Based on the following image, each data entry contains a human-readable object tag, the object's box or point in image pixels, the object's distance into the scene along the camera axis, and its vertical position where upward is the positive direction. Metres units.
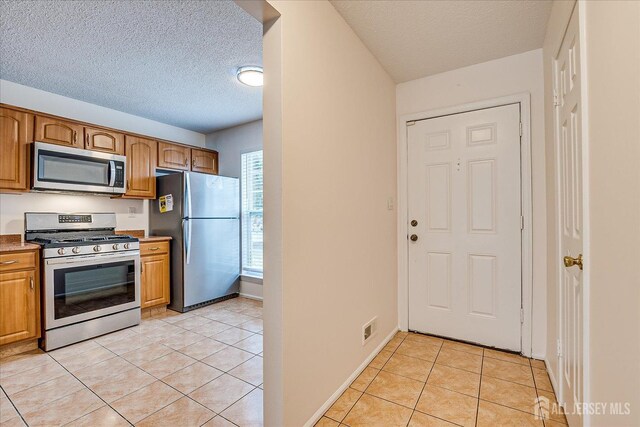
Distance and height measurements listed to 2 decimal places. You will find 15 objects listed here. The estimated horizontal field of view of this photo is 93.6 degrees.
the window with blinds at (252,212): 4.27 +0.02
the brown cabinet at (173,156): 3.89 +0.78
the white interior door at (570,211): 1.34 +0.00
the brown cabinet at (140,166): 3.56 +0.58
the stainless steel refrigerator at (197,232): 3.65 -0.23
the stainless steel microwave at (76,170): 2.79 +0.45
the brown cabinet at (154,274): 3.46 -0.71
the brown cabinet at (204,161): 4.31 +0.79
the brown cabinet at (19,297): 2.45 -0.69
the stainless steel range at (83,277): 2.67 -0.61
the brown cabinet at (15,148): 2.62 +0.60
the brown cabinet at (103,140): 3.21 +0.82
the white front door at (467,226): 2.47 -0.12
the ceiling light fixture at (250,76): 2.76 +1.30
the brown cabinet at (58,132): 2.86 +0.82
